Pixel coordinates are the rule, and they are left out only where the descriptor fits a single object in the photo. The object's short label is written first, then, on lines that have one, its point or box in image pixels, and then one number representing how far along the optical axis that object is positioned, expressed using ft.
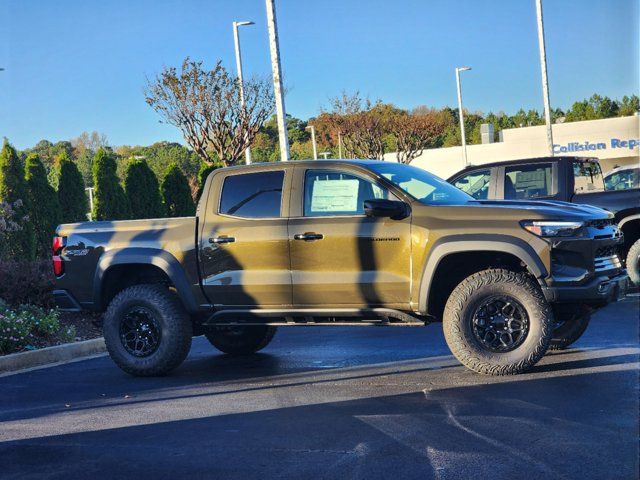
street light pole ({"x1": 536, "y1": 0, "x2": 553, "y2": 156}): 95.55
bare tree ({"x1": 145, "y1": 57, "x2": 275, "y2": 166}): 106.42
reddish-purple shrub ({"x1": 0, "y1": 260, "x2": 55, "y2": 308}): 40.68
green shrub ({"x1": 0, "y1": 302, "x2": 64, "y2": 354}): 33.96
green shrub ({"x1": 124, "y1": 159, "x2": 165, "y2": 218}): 86.99
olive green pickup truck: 24.61
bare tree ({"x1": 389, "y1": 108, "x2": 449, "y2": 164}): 189.37
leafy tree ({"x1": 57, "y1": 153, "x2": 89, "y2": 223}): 77.71
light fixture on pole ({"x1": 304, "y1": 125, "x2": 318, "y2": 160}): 193.90
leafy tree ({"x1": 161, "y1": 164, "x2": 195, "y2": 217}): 93.04
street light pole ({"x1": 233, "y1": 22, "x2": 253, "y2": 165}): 99.09
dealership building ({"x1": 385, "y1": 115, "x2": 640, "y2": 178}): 172.96
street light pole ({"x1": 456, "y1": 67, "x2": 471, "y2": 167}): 171.94
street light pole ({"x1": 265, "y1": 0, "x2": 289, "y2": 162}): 63.36
